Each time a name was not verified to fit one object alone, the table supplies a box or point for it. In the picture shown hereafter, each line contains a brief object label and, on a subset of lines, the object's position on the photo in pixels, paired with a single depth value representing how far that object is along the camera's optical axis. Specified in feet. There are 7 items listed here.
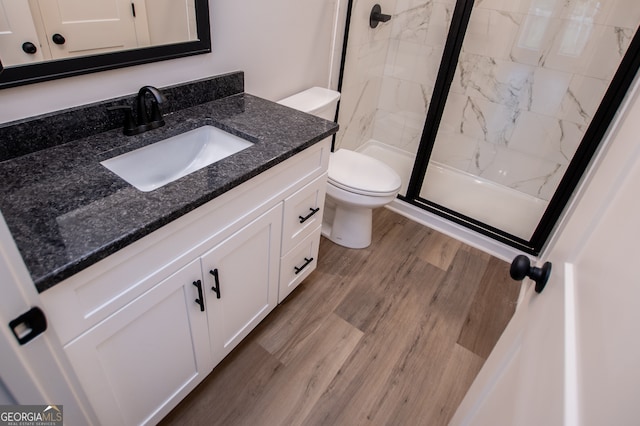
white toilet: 6.04
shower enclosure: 6.59
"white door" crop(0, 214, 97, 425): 1.64
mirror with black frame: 3.05
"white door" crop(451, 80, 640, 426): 1.17
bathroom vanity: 2.55
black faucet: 3.84
